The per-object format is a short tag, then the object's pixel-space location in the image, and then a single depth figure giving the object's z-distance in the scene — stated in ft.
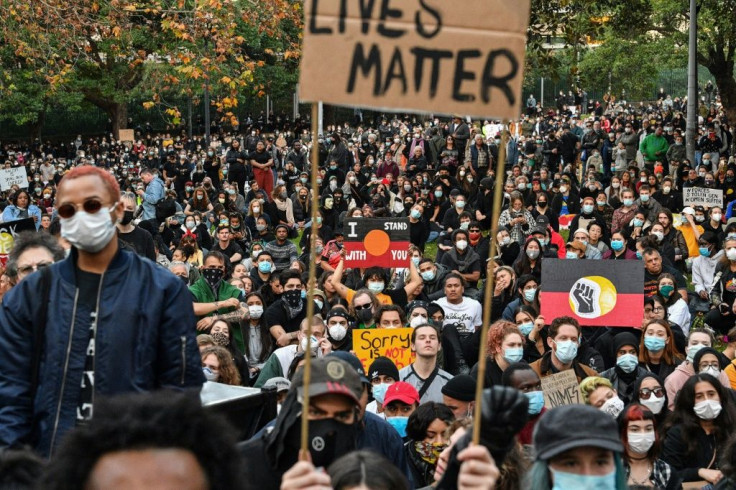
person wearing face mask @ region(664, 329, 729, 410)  30.78
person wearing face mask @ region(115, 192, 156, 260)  33.45
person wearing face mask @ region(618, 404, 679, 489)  23.38
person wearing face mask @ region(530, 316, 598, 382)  31.48
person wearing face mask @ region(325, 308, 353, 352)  36.27
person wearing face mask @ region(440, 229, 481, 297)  53.93
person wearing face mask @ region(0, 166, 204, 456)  13.26
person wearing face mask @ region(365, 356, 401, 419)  28.99
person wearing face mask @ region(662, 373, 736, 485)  25.89
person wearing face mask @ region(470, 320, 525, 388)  30.91
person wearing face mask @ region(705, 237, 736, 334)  45.37
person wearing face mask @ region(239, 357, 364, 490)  14.71
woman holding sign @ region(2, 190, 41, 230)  72.54
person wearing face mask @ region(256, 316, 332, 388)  31.42
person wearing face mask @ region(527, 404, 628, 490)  12.76
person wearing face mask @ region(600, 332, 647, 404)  31.81
